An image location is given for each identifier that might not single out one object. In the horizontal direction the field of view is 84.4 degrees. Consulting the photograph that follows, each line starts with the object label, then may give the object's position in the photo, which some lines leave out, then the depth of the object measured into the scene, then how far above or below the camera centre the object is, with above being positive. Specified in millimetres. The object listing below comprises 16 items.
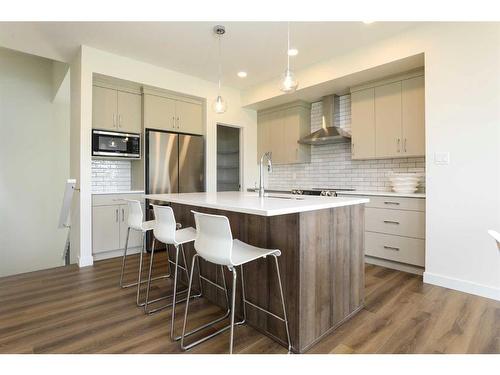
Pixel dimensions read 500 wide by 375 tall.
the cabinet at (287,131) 4859 +1020
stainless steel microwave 3672 +605
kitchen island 1760 -530
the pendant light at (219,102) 3055 +966
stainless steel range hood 4180 +851
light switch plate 2760 +289
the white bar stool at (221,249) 1591 -384
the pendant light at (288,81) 2350 +903
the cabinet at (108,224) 3627 -499
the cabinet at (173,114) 4139 +1177
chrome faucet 2663 -25
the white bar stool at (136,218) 2586 -295
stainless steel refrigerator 4078 +377
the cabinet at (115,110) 3729 +1102
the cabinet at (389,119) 3404 +904
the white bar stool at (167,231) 2090 -347
